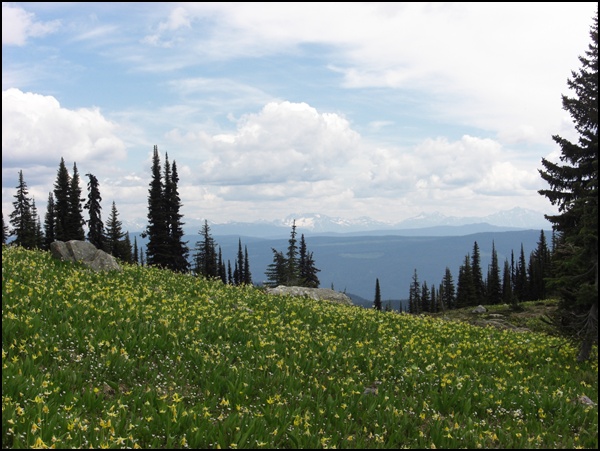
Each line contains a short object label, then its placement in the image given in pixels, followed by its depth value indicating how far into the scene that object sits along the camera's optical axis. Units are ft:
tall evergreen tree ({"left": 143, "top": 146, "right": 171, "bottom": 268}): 181.88
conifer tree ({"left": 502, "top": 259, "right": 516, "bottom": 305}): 300.03
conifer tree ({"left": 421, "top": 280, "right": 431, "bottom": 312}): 369.71
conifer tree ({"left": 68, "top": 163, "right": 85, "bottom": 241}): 190.60
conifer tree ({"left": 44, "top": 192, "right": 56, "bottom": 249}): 219.00
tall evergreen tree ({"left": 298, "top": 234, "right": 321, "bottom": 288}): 223.55
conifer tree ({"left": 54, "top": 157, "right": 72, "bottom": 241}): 191.62
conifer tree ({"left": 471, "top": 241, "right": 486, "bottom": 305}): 299.38
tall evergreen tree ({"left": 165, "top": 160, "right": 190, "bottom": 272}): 184.14
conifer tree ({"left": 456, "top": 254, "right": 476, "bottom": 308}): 285.64
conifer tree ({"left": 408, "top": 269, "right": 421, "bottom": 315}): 364.28
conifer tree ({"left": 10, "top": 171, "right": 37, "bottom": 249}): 202.90
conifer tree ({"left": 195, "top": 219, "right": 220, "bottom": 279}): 240.53
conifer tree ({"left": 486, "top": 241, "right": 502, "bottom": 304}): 306.35
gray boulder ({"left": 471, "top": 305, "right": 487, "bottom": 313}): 167.38
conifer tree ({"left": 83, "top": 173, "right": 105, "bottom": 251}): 180.45
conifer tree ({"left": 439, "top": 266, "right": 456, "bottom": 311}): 341.82
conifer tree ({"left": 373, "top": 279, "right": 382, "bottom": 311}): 367.99
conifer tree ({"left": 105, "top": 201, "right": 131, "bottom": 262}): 234.58
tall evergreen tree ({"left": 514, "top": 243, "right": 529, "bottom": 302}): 307.39
